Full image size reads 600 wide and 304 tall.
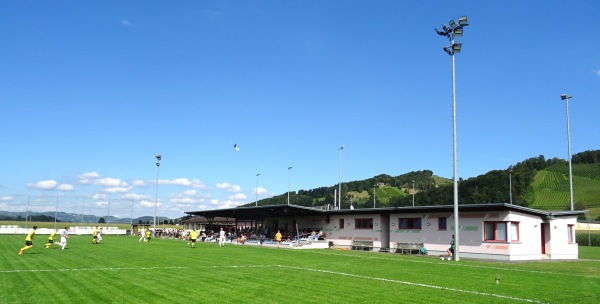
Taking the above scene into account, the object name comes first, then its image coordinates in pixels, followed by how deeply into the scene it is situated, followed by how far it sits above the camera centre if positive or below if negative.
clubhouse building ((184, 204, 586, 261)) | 32.59 -0.48
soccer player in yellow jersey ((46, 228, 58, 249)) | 34.03 -1.76
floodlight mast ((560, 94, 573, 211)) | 45.19 +9.96
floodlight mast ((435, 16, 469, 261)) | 29.38 +10.23
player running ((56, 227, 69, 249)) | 32.79 -1.61
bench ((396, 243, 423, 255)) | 37.03 -1.84
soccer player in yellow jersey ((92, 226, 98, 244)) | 41.19 -1.71
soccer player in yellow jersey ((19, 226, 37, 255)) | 27.29 -1.44
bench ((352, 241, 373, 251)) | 41.03 -1.95
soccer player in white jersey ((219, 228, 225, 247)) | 44.58 -1.77
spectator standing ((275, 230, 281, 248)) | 42.44 -1.48
